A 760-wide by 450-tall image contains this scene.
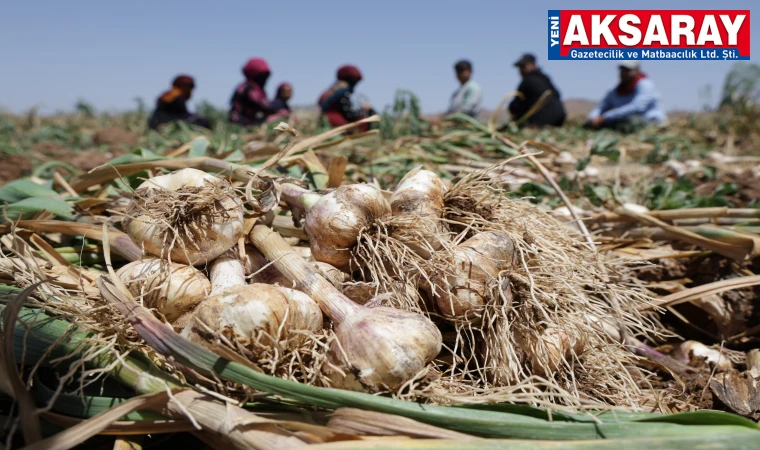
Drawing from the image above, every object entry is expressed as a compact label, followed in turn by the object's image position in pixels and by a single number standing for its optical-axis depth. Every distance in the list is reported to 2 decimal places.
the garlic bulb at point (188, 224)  0.22
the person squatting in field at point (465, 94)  5.71
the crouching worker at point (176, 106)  6.60
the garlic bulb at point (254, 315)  0.18
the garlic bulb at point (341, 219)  0.23
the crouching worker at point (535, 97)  5.96
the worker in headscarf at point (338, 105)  5.43
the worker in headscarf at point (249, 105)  6.86
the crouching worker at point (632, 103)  5.81
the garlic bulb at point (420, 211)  0.23
